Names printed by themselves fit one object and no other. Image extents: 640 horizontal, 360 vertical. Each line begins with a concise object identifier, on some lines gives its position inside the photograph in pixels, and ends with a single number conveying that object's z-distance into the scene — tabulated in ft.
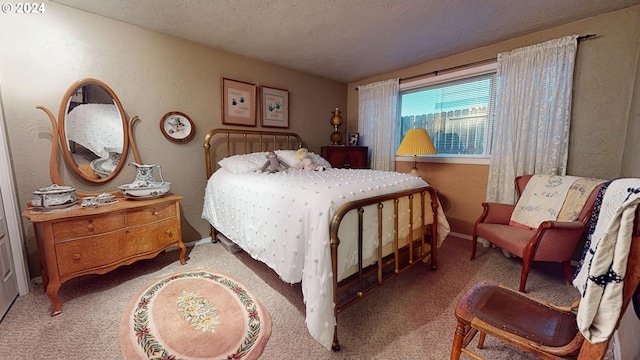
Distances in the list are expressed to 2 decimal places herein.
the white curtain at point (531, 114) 7.51
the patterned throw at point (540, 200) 7.06
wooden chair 2.33
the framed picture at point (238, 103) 9.71
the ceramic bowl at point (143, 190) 6.79
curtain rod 7.22
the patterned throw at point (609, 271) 2.21
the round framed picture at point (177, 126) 8.39
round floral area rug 4.43
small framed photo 13.20
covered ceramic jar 5.56
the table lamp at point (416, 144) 9.54
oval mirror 6.79
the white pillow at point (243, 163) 8.28
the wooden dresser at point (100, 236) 5.29
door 5.32
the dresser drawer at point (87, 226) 5.34
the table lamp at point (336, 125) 12.07
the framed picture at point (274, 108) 10.80
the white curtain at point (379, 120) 11.76
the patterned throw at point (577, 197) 6.57
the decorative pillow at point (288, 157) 9.41
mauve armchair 5.91
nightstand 11.97
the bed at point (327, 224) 4.24
